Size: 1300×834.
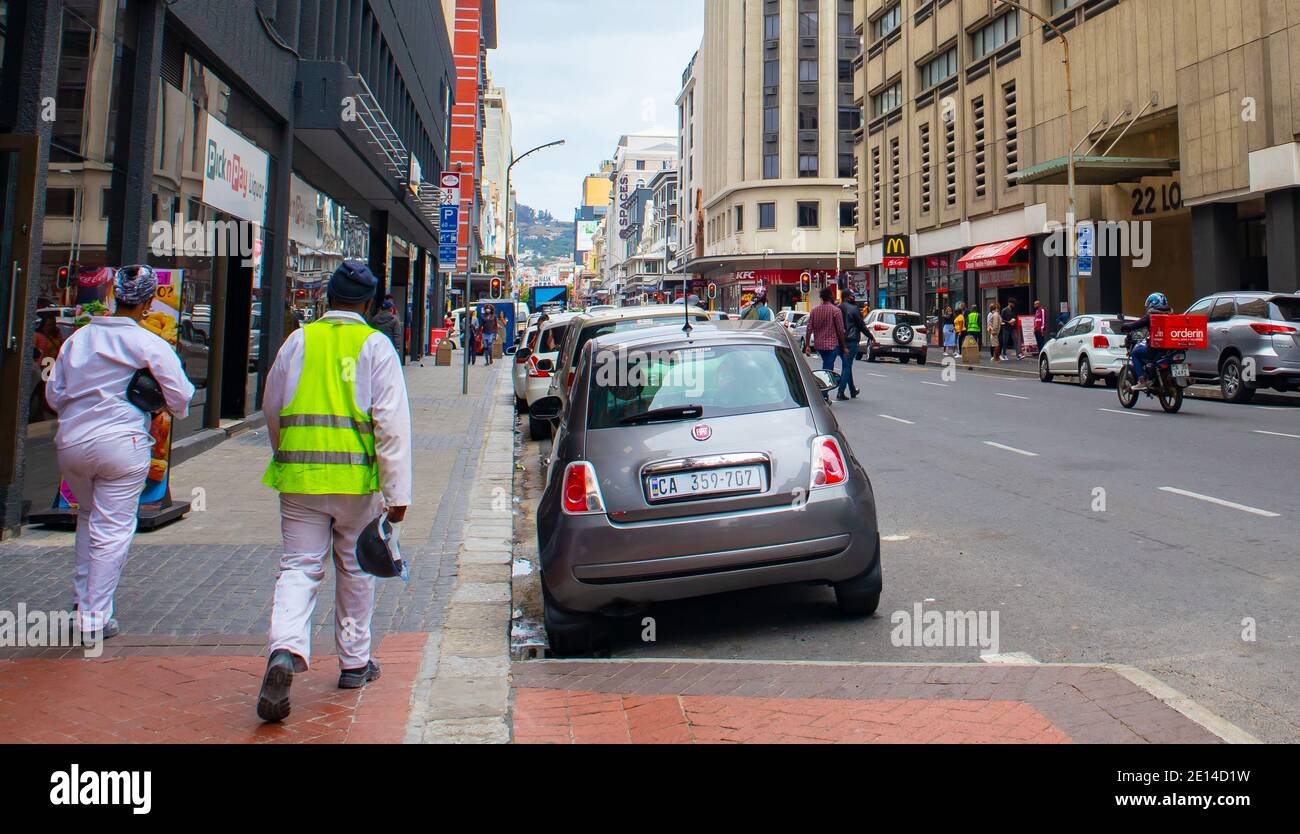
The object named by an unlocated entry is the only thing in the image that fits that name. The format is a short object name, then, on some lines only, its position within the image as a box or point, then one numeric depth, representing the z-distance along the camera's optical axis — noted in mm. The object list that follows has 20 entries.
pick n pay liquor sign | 12953
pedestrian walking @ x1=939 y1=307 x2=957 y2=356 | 37500
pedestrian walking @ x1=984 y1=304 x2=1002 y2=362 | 36781
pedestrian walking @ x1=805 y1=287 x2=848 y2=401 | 18594
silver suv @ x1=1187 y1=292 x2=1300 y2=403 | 18219
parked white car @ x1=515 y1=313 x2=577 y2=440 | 16484
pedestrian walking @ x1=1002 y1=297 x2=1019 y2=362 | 40753
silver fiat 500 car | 5398
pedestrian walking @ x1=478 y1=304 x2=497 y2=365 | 40059
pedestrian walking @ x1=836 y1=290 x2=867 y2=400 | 19422
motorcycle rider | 17125
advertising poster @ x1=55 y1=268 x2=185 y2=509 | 7566
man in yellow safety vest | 4461
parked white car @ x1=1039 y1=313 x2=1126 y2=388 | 24078
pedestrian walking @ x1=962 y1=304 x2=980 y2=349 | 39562
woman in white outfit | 5406
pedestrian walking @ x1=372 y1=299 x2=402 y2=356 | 14047
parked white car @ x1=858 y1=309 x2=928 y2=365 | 36094
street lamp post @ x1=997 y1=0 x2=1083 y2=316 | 30931
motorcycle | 16797
